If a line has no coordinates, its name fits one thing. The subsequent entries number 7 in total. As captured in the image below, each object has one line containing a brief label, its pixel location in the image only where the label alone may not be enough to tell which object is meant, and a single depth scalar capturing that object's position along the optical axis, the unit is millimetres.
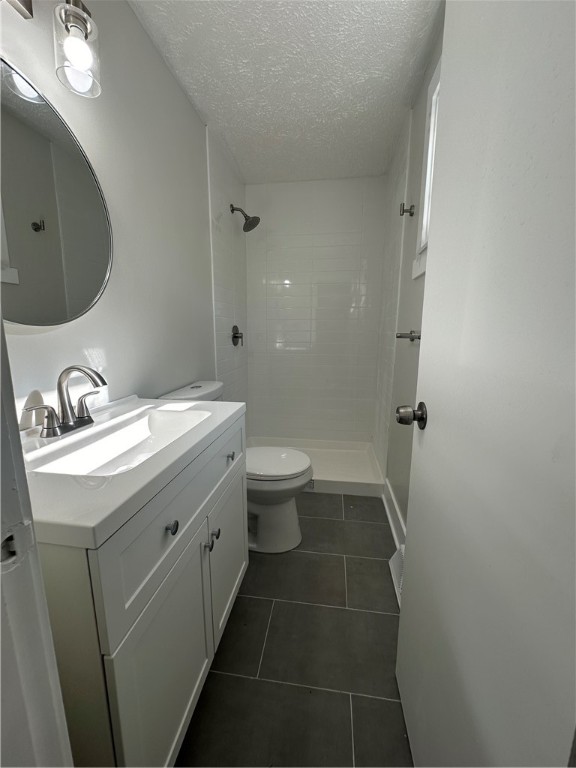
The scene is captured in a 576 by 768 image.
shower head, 2342
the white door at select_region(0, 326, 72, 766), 260
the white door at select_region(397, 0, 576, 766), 322
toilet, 1543
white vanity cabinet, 517
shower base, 2246
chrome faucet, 877
